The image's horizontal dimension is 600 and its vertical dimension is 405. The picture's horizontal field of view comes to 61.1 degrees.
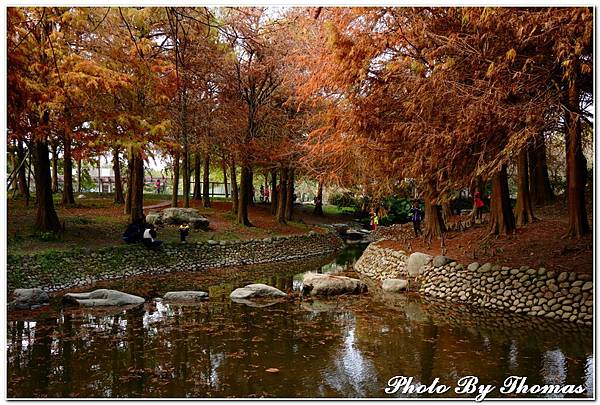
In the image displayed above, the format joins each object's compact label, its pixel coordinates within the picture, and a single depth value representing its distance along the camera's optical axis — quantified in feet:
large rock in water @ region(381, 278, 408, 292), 37.93
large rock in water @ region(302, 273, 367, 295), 36.09
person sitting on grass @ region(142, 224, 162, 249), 45.78
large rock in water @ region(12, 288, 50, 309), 30.76
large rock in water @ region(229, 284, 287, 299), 34.53
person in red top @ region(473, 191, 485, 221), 53.62
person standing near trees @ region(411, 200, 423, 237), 51.72
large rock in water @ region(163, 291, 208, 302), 33.81
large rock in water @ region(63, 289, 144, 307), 31.42
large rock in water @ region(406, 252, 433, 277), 39.60
